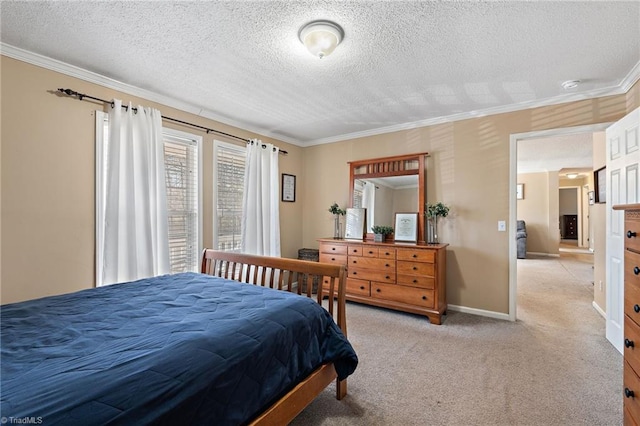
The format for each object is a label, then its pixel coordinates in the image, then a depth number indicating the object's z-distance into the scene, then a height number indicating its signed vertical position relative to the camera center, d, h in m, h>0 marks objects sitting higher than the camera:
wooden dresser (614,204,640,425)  1.31 -0.48
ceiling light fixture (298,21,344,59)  1.89 +1.22
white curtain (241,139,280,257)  3.91 +0.16
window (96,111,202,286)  3.21 +0.18
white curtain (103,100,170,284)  2.62 +0.13
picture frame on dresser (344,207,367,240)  4.22 -0.13
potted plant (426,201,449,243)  3.64 +0.00
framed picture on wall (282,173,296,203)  4.68 +0.44
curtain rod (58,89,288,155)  2.43 +1.03
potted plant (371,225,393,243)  3.88 -0.24
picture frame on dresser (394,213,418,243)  3.80 -0.17
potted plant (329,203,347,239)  4.44 -0.01
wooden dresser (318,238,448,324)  3.27 -0.73
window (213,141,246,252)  3.69 +0.27
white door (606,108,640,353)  2.37 +0.22
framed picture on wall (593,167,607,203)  3.18 +0.37
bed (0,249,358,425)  0.90 -0.55
